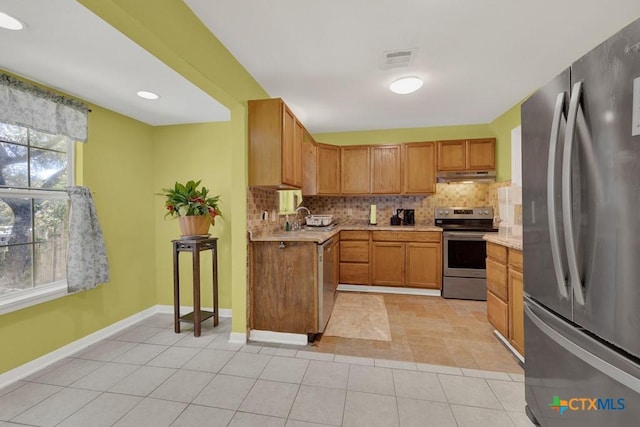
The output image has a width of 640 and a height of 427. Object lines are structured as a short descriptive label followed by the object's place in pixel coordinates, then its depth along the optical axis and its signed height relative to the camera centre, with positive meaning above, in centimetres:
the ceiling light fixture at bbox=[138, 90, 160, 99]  243 +108
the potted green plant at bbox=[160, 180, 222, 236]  261 +6
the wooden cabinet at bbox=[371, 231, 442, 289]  376 -66
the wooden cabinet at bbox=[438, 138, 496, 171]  386 +83
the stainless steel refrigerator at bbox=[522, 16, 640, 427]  76 -9
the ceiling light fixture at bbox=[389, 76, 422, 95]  258 +124
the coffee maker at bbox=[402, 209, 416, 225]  421 -8
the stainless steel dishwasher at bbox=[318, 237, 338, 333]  245 -67
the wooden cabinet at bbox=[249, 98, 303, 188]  246 +64
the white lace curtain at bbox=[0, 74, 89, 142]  193 +82
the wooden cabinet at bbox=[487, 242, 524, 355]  207 -68
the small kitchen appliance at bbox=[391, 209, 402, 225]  425 -11
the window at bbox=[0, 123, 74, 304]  205 +4
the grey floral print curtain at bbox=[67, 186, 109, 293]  236 -28
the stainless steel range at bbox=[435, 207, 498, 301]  356 -67
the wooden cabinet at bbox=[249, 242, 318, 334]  243 -68
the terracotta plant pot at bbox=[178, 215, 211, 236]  262 -11
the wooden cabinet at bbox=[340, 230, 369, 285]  396 -65
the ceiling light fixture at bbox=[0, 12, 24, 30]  148 +108
